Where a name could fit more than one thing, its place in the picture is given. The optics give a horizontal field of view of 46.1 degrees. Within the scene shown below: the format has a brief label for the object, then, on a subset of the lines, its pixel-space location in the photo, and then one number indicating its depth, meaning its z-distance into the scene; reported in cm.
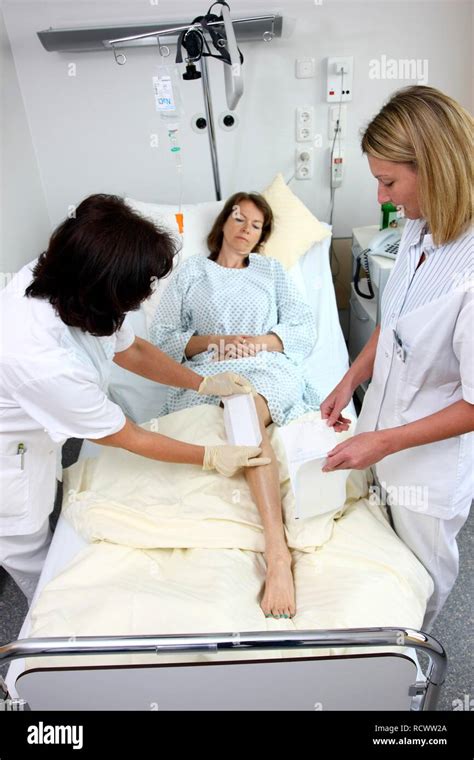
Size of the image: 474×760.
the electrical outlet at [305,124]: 277
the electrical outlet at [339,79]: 265
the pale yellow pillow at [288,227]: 263
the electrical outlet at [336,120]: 278
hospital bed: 102
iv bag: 238
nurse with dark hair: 124
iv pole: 222
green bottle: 270
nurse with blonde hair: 111
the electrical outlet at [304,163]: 288
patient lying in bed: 206
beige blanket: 124
